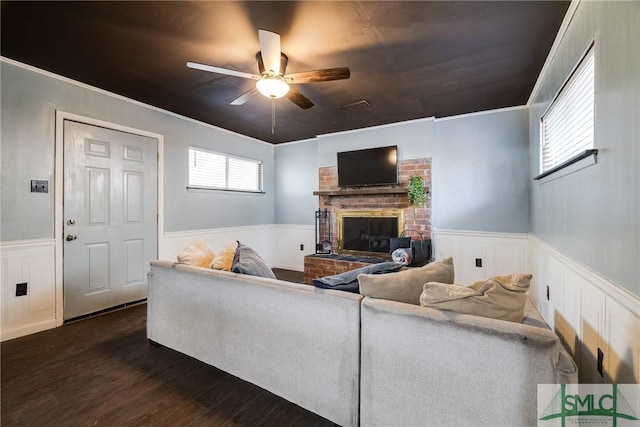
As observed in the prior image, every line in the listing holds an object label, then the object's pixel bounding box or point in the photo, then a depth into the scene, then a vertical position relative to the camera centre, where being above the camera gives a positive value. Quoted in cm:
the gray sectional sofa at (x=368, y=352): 108 -65
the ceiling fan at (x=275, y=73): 204 +111
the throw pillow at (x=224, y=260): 206 -33
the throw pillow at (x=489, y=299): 121 -37
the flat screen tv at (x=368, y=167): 421 +73
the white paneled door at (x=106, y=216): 288 -1
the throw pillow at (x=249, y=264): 186 -34
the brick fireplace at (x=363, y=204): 403 +16
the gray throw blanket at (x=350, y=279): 154 -36
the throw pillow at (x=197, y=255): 222 -33
